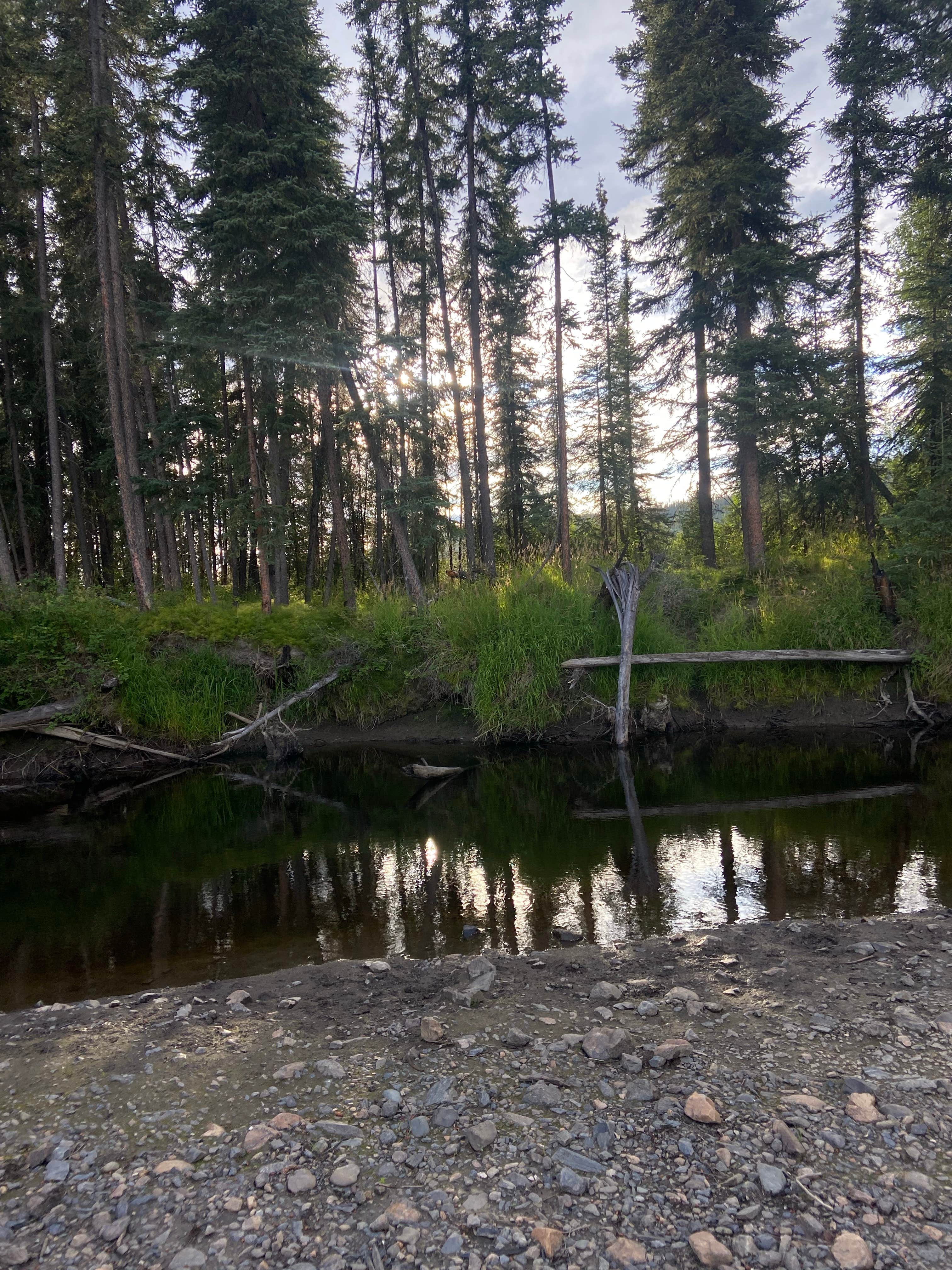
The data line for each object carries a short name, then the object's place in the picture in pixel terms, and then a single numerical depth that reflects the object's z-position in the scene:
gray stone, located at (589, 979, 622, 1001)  4.11
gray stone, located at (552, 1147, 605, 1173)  2.65
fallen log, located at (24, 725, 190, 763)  12.34
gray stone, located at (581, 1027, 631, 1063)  3.43
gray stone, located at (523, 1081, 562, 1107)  3.10
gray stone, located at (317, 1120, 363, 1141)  2.96
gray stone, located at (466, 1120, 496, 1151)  2.83
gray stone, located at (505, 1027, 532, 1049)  3.62
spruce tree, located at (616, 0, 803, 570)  16.55
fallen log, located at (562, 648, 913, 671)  13.27
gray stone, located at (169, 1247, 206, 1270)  2.34
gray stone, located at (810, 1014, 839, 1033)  3.59
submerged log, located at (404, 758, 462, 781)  12.15
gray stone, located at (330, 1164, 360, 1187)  2.68
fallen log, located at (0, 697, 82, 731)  12.04
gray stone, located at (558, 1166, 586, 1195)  2.55
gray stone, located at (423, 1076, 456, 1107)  3.15
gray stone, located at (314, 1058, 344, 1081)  3.44
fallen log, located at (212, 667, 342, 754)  13.33
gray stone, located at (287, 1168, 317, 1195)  2.65
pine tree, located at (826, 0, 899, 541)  16.47
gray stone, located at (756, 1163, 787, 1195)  2.47
